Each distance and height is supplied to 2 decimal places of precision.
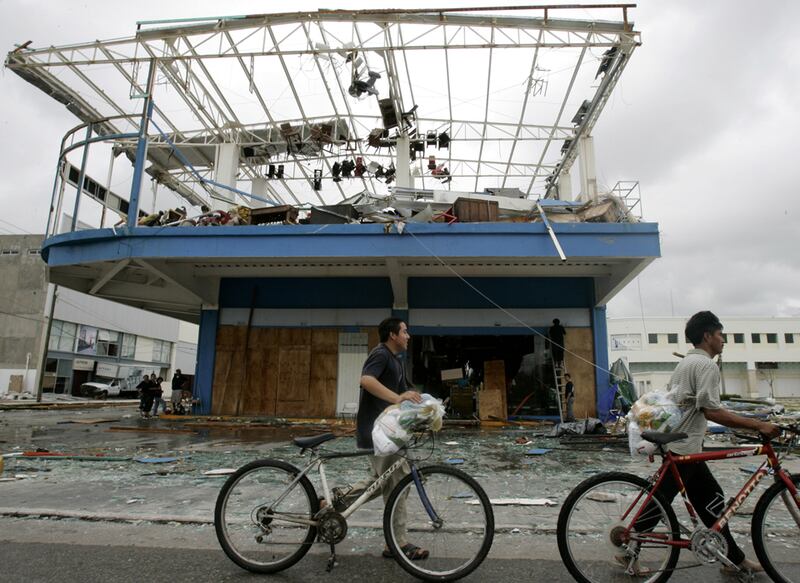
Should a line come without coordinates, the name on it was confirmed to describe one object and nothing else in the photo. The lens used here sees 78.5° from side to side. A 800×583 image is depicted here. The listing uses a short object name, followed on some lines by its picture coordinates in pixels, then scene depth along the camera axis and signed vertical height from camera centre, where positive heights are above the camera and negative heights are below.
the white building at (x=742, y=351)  48.56 +3.61
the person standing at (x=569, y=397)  13.67 -0.35
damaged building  12.59 +3.33
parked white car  35.38 -0.86
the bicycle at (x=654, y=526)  2.92 -0.84
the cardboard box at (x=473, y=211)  12.75 +4.44
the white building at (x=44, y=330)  34.03 +3.47
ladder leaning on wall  13.60 +0.09
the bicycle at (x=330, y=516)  3.08 -0.87
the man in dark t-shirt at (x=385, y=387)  3.40 -0.04
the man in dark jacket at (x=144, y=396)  15.95 -0.56
